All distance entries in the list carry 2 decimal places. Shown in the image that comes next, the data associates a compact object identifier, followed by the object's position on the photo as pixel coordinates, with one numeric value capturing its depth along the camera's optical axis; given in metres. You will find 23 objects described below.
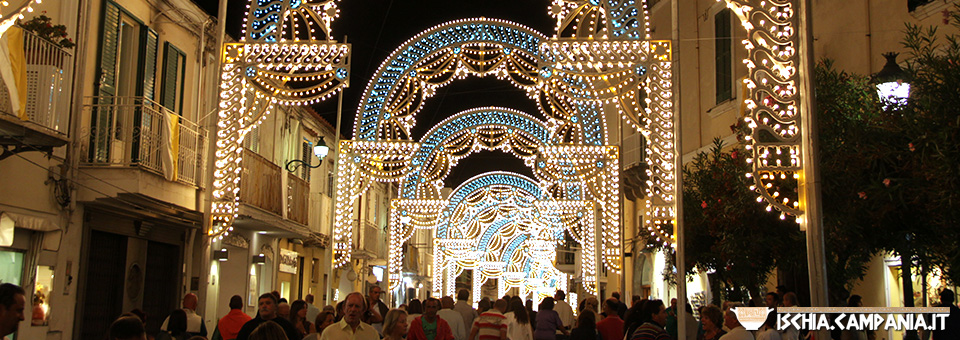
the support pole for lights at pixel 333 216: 18.97
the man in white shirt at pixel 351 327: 8.15
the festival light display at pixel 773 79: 8.75
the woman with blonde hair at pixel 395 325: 9.20
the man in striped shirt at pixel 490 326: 12.18
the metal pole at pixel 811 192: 8.44
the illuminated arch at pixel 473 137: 27.50
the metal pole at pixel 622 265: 20.31
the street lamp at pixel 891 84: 10.75
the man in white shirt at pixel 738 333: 7.93
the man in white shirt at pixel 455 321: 13.66
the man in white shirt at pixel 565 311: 18.64
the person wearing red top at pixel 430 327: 11.41
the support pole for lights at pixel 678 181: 11.58
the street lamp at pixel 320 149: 21.45
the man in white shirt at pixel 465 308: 15.45
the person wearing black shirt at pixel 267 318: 8.77
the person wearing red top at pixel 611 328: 12.86
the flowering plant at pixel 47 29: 11.56
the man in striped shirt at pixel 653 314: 9.98
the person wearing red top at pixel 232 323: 10.77
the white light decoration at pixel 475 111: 11.77
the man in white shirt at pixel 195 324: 11.24
